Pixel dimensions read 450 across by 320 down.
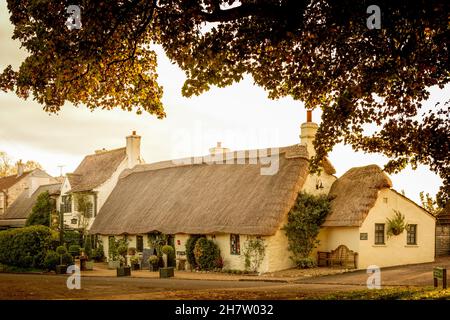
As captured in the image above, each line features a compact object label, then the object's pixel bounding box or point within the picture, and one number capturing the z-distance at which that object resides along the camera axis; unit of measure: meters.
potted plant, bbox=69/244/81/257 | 33.94
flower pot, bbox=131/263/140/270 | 32.78
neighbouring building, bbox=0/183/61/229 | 52.03
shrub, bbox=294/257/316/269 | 28.63
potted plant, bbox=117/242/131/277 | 35.81
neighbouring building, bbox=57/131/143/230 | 44.53
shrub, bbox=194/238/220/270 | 30.20
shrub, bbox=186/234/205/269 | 31.41
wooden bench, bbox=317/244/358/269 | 28.25
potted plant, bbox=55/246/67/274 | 29.02
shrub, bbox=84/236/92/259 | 41.50
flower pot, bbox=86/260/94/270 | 32.31
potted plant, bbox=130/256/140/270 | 32.72
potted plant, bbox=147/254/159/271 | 31.30
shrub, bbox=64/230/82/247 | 42.17
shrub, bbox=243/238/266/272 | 28.25
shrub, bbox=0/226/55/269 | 31.08
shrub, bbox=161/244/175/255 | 31.92
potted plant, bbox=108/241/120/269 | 35.67
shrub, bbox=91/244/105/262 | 40.69
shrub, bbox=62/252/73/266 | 30.27
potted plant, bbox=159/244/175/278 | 26.82
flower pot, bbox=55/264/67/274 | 28.98
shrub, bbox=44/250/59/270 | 30.30
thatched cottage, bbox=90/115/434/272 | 28.63
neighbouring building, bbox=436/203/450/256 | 35.91
